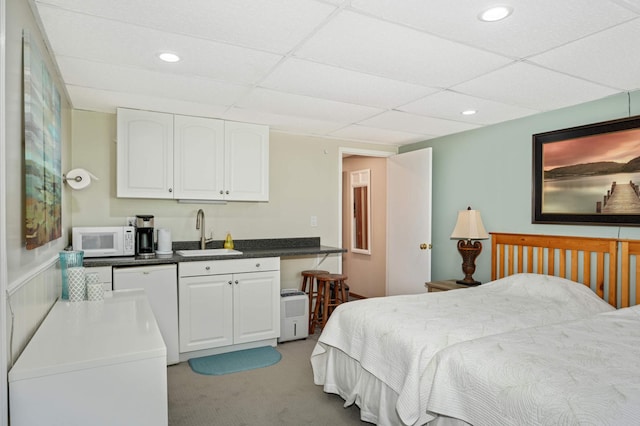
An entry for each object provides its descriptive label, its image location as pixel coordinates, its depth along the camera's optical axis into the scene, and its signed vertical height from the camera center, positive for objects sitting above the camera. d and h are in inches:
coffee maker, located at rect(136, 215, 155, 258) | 135.9 -9.3
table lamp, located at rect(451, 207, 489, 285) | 151.3 -9.7
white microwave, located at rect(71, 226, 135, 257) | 124.4 -9.4
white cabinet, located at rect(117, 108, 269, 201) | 135.6 +20.0
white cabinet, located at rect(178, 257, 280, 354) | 135.2 -33.1
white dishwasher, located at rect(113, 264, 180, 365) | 125.5 -26.0
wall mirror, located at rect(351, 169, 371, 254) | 233.6 +0.4
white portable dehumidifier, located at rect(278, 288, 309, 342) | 155.6 -41.9
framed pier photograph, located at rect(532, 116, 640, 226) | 113.3 +11.8
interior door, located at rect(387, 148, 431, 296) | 177.6 -4.9
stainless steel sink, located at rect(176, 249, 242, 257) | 143.6 -15.4
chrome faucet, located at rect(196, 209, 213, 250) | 154.2 -6.1
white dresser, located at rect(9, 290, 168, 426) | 47.8 -21.4
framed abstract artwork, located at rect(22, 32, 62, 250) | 62.2 +11.2
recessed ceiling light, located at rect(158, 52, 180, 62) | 89.1 +35.8
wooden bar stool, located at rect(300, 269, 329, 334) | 169.3 -33.1
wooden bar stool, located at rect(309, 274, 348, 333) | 164.4 -36.0
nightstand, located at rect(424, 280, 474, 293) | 150.3 -28.9
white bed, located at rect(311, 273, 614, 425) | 80.9 -27.1
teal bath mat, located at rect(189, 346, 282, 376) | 128.3 -51.6
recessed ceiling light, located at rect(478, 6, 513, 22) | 68.4 +35.5
